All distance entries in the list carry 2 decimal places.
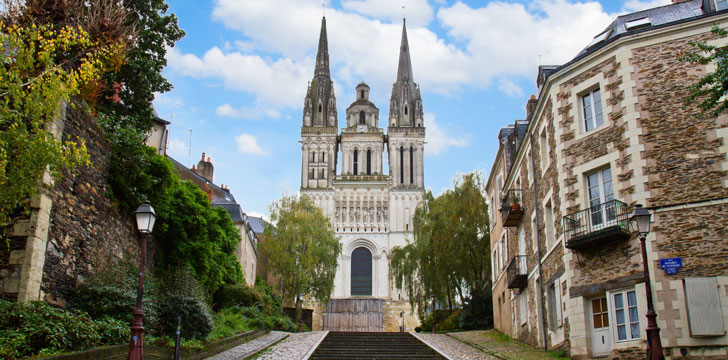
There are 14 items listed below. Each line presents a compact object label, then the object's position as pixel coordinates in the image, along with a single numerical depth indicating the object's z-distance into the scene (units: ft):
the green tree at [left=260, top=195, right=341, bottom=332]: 147.74
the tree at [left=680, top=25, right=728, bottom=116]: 39.19
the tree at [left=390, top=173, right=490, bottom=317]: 121.08
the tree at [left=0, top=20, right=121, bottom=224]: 33.26
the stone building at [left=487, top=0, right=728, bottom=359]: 47.42
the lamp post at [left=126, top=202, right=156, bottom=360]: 36.40
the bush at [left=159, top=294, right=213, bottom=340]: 56.84
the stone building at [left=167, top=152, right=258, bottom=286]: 135.68
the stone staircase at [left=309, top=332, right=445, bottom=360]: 66.44
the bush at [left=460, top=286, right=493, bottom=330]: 111.14
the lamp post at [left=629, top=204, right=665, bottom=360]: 37.29
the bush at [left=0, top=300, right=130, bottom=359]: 35.53
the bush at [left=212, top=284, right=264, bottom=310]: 95.25
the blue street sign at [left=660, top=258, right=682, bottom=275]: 47.75
